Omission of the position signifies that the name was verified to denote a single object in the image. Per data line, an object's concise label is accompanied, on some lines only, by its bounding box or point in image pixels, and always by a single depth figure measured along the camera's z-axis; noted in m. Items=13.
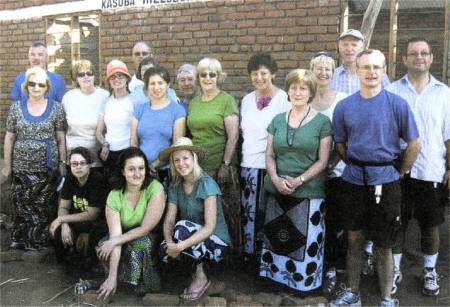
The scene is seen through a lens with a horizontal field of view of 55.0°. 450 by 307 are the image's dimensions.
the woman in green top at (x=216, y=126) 3.67
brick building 5.33
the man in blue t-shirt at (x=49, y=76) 4.96
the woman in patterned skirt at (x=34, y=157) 4.20
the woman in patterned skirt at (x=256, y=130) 3.61
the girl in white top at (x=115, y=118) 3.95
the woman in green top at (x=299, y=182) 3.21
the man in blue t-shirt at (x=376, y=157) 2.90
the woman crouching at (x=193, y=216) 3.33
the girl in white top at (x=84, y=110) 4.18
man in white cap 3.70
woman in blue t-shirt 3.68
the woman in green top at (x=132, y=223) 3.38
